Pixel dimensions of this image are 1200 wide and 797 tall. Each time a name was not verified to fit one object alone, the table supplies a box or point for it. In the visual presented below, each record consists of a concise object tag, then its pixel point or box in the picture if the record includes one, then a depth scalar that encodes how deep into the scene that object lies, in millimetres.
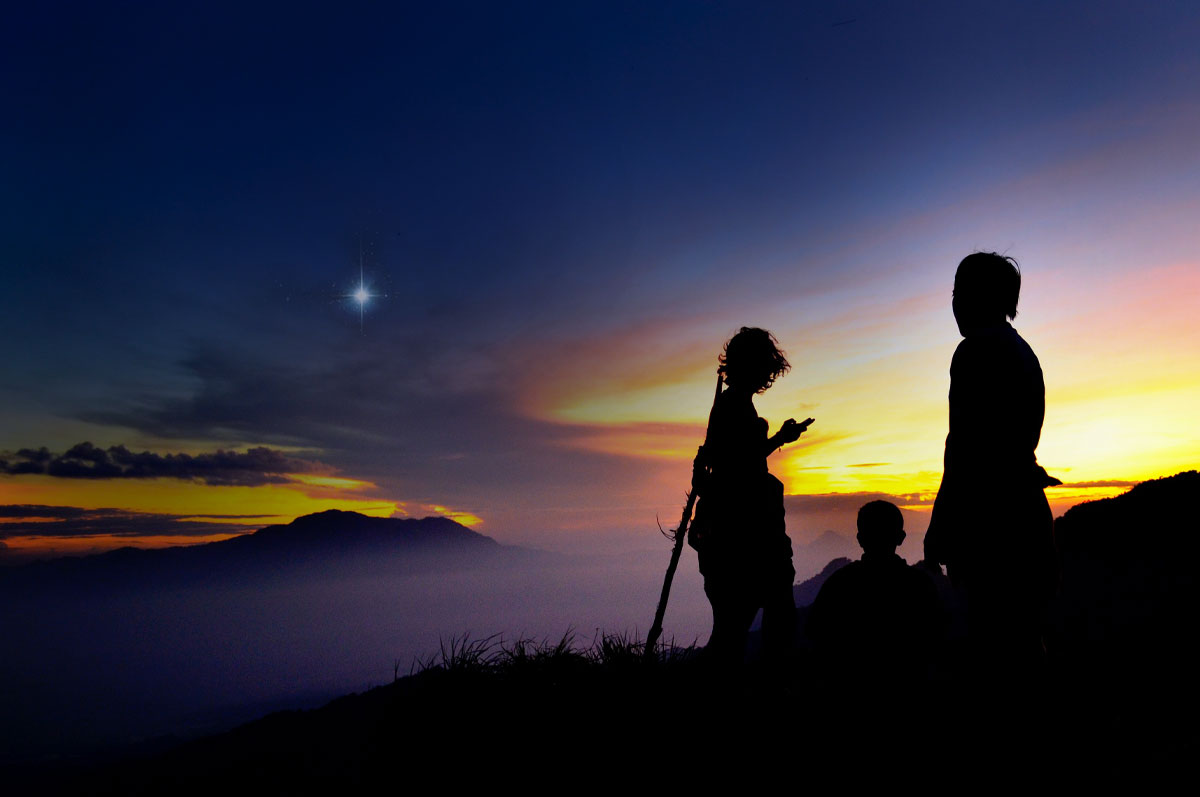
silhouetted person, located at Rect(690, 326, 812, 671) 4453
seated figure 3781
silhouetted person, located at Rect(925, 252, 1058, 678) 3301
